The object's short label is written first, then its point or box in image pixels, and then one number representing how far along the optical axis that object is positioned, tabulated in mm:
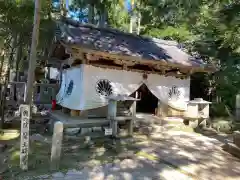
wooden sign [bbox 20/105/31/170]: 3494
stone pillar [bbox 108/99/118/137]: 5513
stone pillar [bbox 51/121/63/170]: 3519
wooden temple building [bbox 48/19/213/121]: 6450
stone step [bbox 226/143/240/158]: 4519
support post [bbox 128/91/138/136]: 5904
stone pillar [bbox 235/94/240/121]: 7048
